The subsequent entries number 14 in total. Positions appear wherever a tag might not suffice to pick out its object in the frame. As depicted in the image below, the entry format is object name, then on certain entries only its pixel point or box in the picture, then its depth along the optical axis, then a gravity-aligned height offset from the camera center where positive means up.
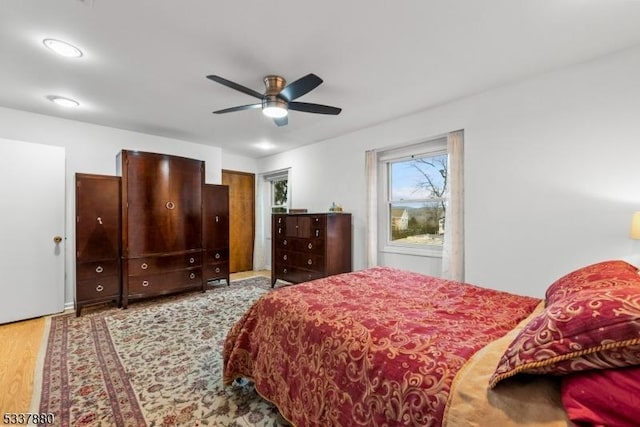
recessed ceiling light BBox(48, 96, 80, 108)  2.99 +1.24
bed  0.76 -0.54
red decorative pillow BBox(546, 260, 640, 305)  1.18 -0.30
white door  3.04 -0.16
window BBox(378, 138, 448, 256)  3.49 +0.21
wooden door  5.66 -0.06
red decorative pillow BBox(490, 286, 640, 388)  0.70 -0.34
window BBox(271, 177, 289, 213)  5.74 +0.41
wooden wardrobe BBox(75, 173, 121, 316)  3.34 -0.30
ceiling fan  2.29 +0.99
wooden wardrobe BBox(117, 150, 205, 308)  3.56 -0.12
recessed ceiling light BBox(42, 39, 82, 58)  2.02 +1.24
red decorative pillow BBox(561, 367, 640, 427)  0.67 -0.46
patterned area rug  1.68 -1.18
